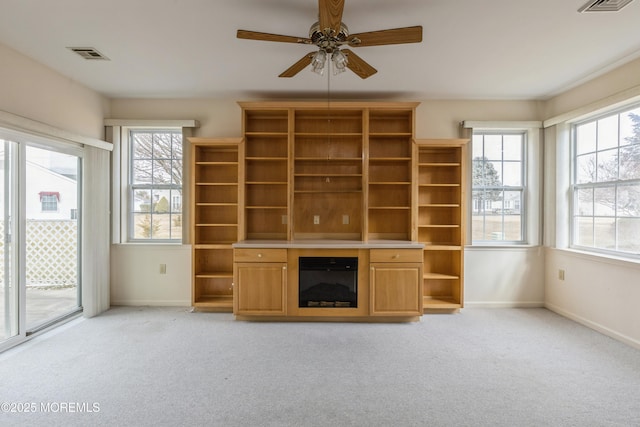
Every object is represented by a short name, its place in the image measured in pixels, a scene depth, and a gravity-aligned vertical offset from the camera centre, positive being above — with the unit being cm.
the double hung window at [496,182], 421 +42
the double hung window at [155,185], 418 +36
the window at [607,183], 311 +33
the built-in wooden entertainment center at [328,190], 385 +30
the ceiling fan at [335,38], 186 +118
